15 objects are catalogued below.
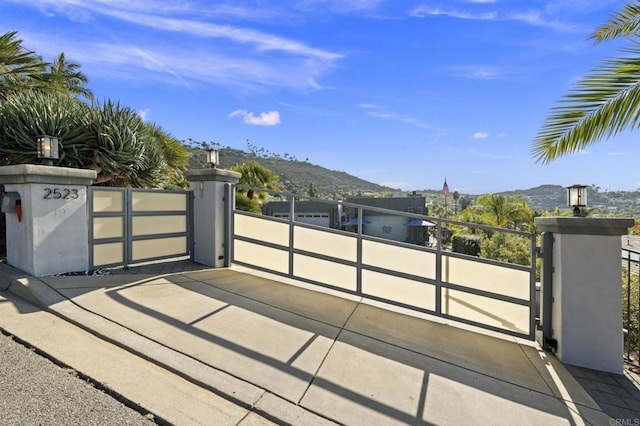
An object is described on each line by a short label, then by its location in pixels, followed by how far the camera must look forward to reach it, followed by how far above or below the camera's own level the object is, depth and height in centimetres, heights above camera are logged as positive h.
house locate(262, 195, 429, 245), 2241 -71
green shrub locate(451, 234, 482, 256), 1778 -222
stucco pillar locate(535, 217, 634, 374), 297 -84
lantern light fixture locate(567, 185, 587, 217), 348 +11
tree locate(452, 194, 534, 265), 2741 -51
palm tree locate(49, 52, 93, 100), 1470 +736
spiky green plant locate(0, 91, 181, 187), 612 +150
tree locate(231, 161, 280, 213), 1892 +181
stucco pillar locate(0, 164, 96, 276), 382 -18
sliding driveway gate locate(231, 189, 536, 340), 358 -84
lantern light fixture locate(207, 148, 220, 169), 545 +87
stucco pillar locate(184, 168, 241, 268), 519 -14
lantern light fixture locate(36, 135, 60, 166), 414 +77
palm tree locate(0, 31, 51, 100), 764 +363
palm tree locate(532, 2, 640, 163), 314 +116
